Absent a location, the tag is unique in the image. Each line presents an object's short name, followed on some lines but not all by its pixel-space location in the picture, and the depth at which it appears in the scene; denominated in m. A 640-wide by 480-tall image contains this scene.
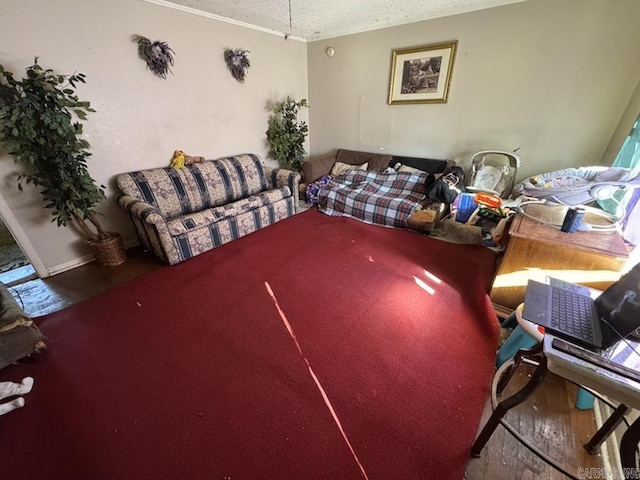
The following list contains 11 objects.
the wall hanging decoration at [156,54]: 2.44
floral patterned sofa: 2.37
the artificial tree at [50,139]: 1.74
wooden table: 1.41
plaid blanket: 3.06
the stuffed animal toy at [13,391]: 1.27
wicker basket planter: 2.39
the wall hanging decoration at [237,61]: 3.08
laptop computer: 0.79
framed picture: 3.01
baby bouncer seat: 2.82
